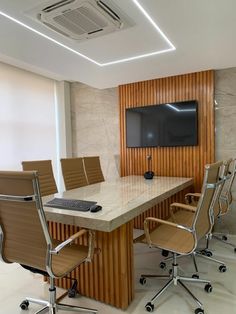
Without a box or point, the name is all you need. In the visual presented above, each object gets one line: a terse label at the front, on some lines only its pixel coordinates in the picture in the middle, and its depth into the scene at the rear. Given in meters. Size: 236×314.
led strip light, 2.15
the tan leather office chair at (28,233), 1.46
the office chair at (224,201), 2.86
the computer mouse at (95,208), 1.92
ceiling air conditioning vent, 1.97
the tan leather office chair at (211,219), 2.27
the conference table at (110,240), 1.84
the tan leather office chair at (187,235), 1.92
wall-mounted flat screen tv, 3.95
